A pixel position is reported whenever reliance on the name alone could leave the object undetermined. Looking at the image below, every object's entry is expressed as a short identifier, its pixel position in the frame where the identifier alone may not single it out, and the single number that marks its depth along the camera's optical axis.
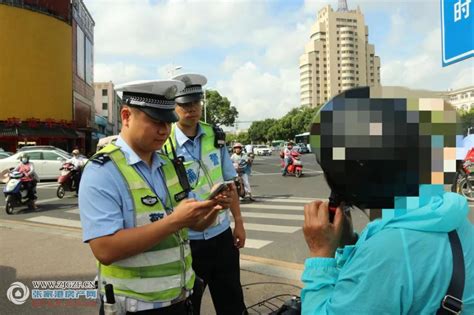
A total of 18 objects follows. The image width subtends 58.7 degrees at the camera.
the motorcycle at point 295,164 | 16.97
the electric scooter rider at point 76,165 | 12.43
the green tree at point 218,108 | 60.53
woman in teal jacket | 0.95
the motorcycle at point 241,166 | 11.39
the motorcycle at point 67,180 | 12.23
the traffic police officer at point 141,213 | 1.64
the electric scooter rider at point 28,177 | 10.15
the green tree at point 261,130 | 96.44
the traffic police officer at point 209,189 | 2.57
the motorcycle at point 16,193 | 9.73
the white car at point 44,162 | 17.14
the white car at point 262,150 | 49.59
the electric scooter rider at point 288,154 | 17.19
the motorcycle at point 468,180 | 8.92
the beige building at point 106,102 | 81.25
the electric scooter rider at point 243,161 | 11.19
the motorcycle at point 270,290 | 3.17
